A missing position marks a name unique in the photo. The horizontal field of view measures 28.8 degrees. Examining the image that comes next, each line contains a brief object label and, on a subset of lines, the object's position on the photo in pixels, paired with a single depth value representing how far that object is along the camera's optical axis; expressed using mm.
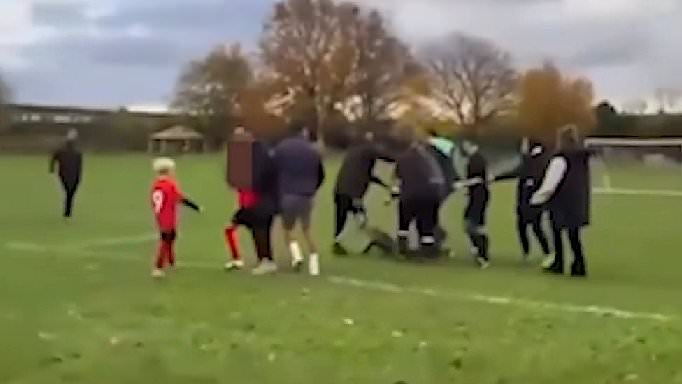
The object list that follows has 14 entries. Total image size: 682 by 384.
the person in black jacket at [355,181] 18359
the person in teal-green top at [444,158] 17766
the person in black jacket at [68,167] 26219
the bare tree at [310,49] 82375
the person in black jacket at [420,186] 17141
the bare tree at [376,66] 86062
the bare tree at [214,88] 88812
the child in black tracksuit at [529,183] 16852
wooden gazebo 86006
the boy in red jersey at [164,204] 15180
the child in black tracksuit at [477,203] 17234
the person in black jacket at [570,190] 15656
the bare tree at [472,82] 87500
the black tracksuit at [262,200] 15461
